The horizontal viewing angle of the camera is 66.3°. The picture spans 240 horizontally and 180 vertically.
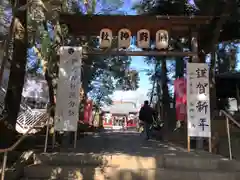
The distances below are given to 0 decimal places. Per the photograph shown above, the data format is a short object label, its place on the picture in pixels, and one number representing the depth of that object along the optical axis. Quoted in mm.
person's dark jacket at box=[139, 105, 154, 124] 7715
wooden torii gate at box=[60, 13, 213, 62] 5975
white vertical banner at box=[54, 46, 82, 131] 5210
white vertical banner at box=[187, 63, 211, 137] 5234
